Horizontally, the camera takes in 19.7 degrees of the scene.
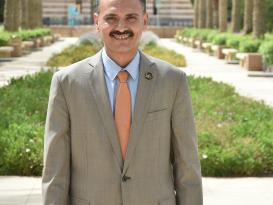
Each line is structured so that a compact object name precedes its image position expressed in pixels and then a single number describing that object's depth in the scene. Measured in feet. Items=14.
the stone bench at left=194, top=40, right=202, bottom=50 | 154.34
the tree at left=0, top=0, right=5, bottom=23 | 280.51
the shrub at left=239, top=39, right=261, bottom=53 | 97.14
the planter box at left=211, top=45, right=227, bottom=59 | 121.70
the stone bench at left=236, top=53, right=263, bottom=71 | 90.12
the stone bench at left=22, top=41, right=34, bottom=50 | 127.87
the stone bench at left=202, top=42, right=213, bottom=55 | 136.77
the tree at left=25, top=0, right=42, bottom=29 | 165.74
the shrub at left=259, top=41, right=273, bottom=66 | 87.81
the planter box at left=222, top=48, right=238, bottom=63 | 110.32
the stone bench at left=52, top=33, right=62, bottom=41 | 199.25
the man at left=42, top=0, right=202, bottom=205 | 9.74
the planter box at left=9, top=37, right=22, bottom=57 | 115.65
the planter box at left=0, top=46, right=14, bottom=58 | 107.28
